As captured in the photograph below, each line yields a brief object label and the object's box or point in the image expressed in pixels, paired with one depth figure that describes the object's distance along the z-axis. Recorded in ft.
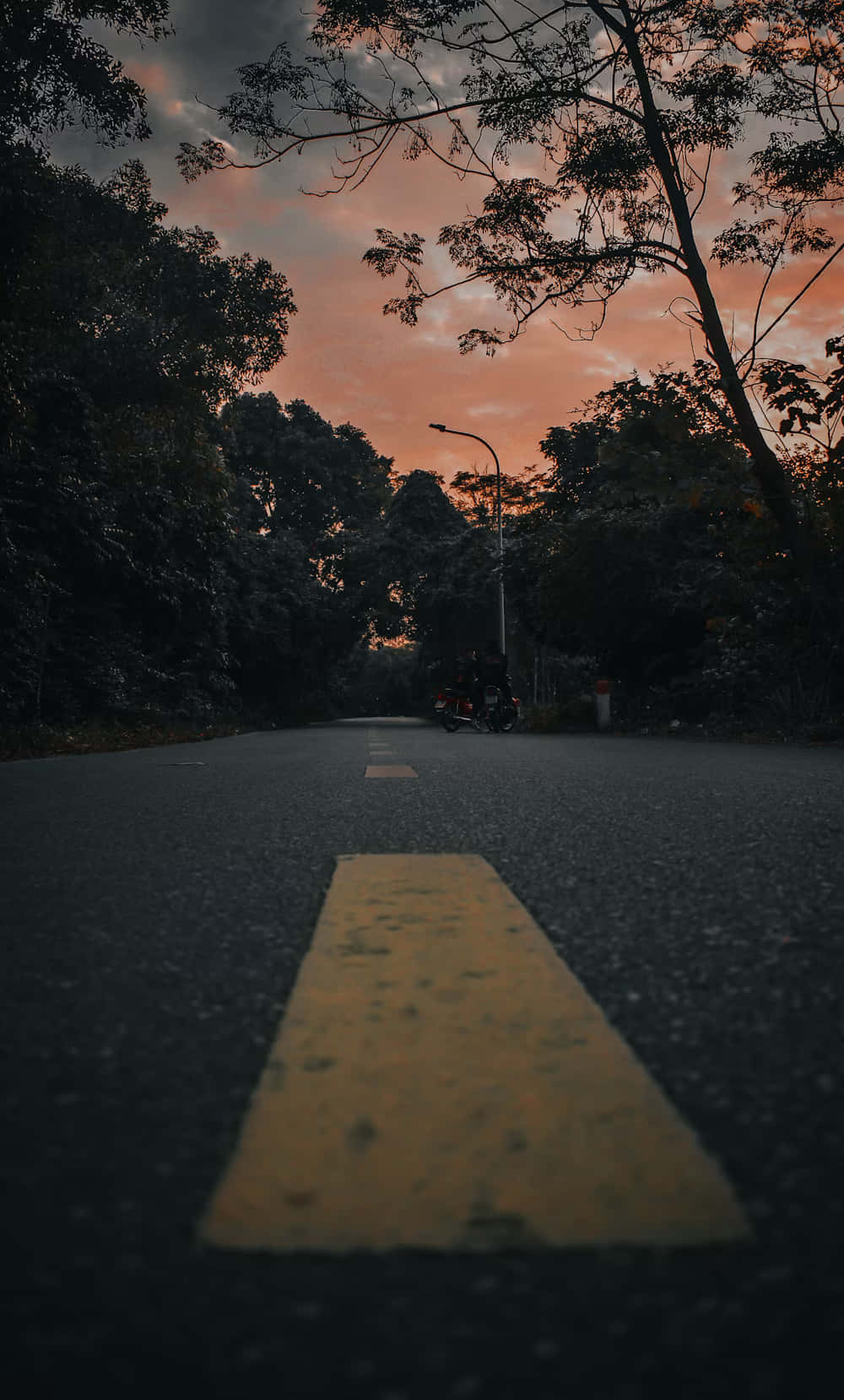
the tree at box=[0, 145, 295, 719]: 47.01
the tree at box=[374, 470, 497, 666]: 118.21
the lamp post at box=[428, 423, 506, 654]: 76.48
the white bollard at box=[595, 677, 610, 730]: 58.39
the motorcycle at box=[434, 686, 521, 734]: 60.39
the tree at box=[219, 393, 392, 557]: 162.91
